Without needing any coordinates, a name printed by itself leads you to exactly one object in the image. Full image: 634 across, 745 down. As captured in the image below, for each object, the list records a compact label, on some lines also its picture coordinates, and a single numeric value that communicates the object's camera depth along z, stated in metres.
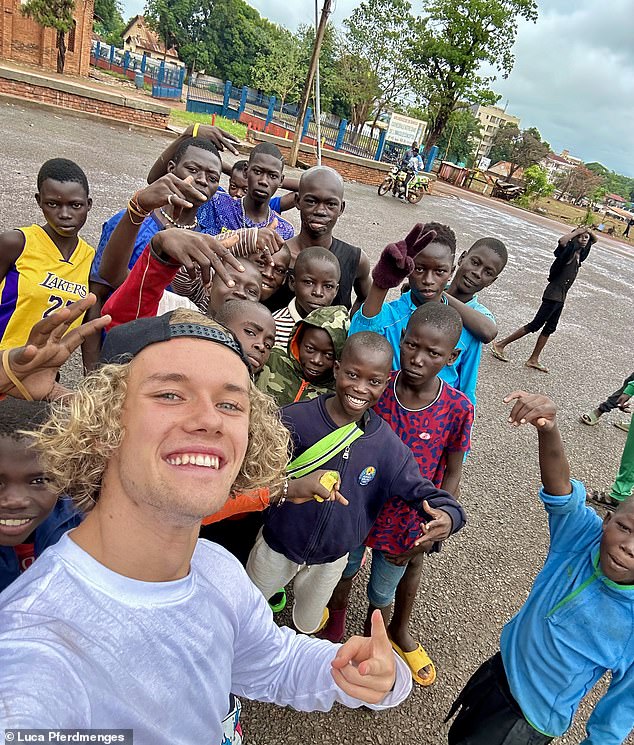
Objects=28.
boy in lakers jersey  2.45
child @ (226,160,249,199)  4.32
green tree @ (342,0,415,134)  33.31
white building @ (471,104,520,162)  98.25
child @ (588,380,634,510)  3.64
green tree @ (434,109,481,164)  50.12
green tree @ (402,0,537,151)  25.55
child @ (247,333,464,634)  1.86
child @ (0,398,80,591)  1.35
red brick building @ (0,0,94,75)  18.81
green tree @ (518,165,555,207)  29.30
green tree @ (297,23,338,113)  37.78
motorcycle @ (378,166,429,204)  16.22
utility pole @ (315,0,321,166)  8.37
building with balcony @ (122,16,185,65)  53.26
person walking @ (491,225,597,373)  5.76
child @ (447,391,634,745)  1.55
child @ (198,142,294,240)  3.29
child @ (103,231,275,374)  1.76
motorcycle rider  16.12
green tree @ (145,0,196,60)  48.38
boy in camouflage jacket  2.19
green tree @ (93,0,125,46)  44.53
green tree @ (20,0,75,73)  18.04
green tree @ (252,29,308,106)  36.67
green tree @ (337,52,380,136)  36.75
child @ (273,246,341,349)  2.52
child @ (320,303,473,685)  2.09
